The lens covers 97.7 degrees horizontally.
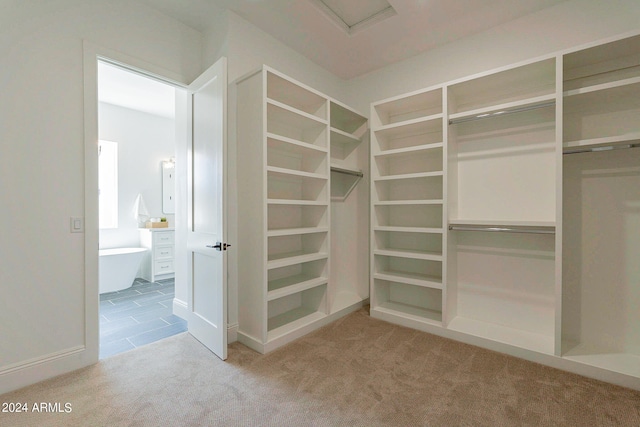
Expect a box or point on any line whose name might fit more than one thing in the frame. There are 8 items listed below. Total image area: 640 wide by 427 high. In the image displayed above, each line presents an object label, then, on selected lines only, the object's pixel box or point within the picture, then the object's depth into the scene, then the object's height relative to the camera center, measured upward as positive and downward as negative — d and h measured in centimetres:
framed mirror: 546 +48
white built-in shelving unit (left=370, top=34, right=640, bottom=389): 209 +2
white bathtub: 415 -87
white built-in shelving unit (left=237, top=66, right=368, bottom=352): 235 +6
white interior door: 218 +0
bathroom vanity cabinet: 483 -75
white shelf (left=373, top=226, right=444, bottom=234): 264 -18
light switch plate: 208 -9
